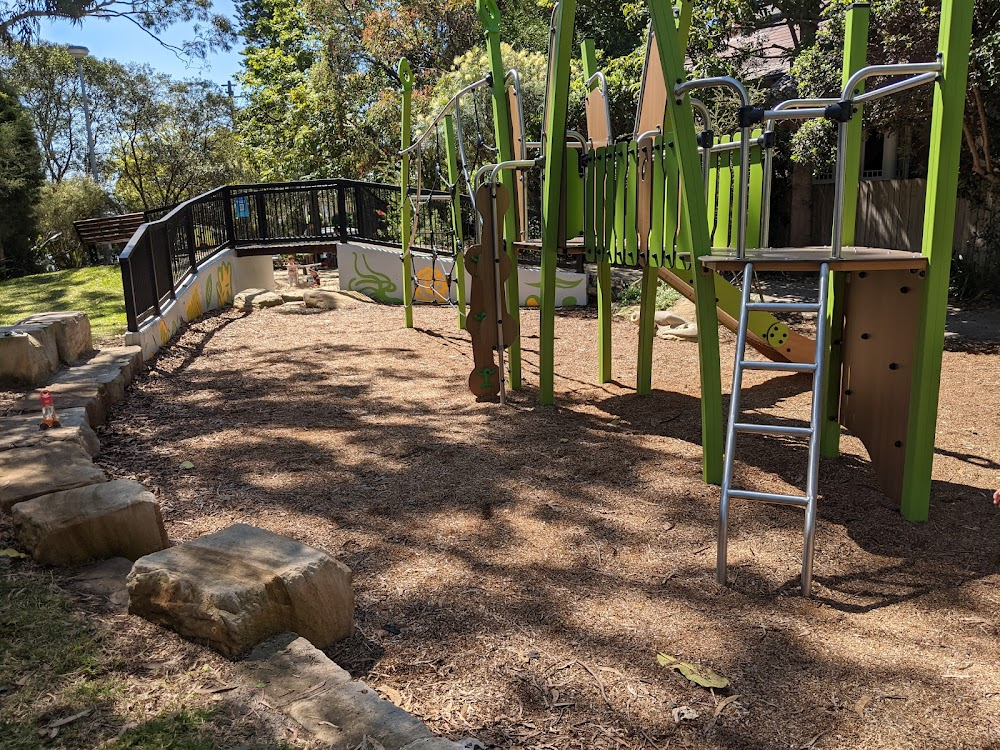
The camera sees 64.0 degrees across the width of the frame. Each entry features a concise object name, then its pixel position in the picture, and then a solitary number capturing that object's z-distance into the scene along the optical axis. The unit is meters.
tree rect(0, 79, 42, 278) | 17.16
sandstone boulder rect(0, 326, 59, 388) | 5.93
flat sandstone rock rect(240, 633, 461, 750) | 2.09
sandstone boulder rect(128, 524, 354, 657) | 2.51
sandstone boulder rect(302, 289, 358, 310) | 12.01
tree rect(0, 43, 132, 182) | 25.55
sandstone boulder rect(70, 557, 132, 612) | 2.88
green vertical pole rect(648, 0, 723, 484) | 4.07
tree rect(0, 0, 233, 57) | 13.23
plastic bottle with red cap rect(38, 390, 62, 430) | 4.78
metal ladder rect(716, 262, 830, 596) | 3.23
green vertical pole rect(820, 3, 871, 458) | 4.33
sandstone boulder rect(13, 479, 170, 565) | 3.11
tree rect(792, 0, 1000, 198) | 8.66
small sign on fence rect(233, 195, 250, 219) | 13.02
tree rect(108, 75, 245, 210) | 25.11
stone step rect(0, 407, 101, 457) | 4.47
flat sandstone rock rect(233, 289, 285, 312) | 11.69
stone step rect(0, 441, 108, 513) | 3.54
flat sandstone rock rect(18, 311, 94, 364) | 6.64
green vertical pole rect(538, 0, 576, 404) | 5.51
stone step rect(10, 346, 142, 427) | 5.50
